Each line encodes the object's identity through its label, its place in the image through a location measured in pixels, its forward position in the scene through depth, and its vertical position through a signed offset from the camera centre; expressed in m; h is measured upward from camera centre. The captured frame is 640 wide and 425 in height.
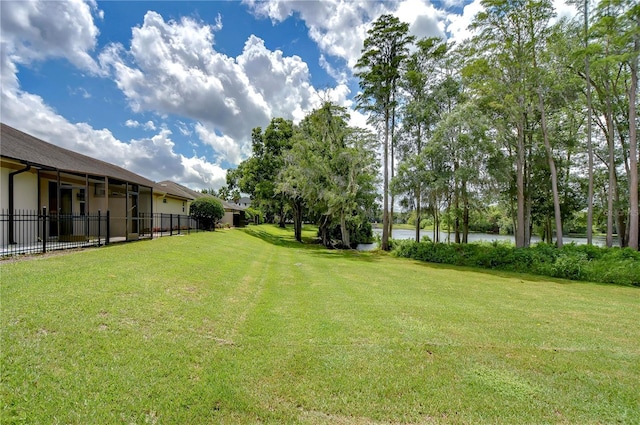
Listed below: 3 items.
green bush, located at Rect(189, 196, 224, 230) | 21.41 -0.21
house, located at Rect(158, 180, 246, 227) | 27.36 -0.56
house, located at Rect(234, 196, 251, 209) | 71.62 +2.04
